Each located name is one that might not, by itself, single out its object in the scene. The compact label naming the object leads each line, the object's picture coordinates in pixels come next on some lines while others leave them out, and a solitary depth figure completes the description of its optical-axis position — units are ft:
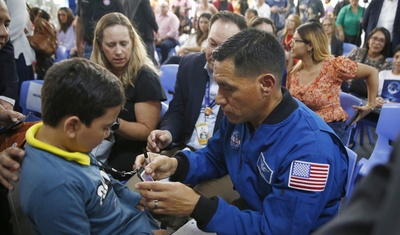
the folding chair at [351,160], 5.84
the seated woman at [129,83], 7.37
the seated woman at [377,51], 15.12
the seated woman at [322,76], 9.93
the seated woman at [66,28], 22.52
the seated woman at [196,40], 16.33
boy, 3.72
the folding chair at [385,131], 8.17
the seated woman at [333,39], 19.81
